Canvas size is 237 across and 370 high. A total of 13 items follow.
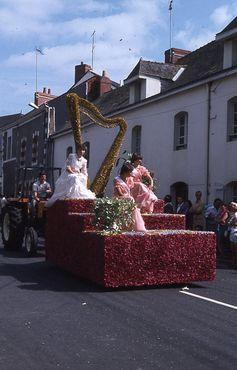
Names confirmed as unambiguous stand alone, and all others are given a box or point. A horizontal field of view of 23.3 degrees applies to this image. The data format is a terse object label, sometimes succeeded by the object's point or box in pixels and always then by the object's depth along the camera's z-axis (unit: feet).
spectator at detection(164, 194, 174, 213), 60.08
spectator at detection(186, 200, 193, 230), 56.54
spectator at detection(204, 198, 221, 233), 51.98
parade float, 29.94
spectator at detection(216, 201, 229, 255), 49.39
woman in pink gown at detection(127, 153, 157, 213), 38.01
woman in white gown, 38.32
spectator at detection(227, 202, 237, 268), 43.86
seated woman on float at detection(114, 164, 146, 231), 35.17
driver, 47.65
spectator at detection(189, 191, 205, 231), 56.13
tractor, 45.01
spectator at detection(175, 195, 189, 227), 57.57
